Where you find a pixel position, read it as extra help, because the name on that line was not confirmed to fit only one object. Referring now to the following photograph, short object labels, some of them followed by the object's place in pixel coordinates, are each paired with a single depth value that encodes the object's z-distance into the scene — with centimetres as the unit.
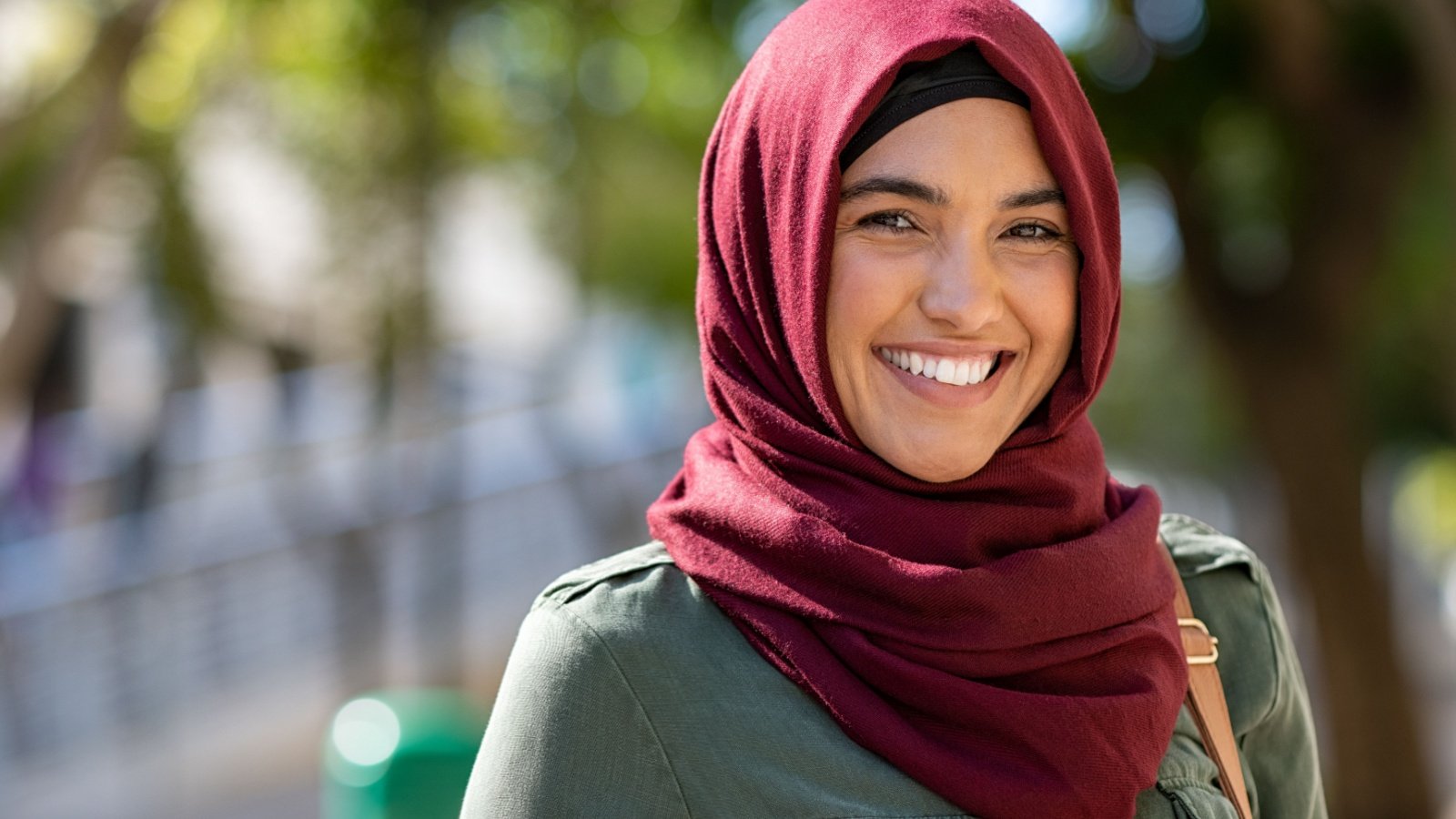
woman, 169
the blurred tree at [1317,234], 630
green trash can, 378
